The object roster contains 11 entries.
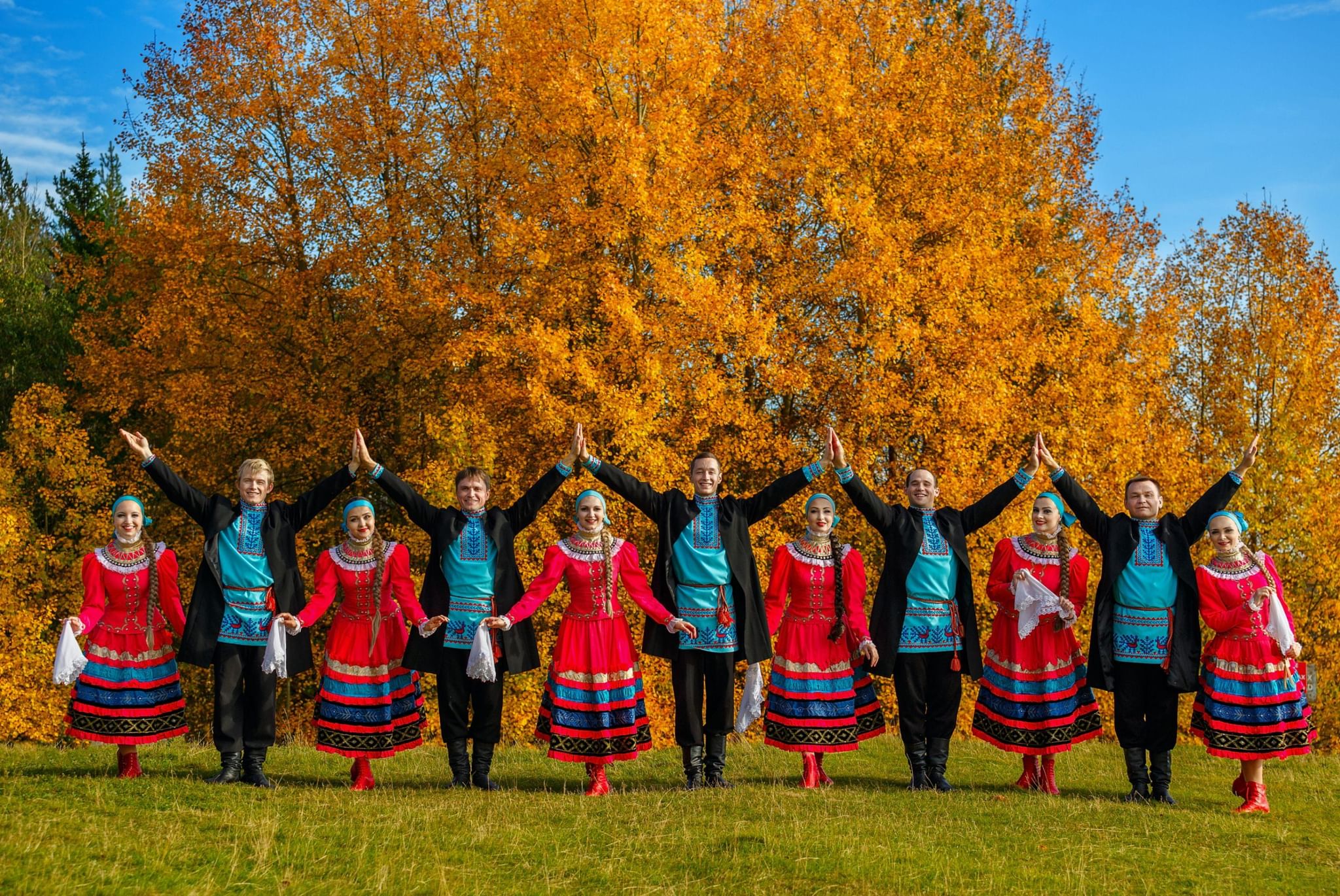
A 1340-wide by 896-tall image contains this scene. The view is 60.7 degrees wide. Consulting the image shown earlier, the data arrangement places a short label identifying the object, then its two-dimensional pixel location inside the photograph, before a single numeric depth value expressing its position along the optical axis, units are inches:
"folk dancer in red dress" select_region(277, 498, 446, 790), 286.2
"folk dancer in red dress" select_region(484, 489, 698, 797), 286.2
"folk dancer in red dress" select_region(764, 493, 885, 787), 299.3
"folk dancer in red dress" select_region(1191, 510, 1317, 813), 283.0
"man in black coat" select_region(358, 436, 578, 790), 288.4
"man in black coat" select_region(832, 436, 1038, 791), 302.7
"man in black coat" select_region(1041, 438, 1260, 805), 290.8
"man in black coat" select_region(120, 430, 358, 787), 284.4
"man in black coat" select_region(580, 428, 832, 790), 295.3
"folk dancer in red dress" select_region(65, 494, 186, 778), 282.5
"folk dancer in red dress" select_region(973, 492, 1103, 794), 299.9
